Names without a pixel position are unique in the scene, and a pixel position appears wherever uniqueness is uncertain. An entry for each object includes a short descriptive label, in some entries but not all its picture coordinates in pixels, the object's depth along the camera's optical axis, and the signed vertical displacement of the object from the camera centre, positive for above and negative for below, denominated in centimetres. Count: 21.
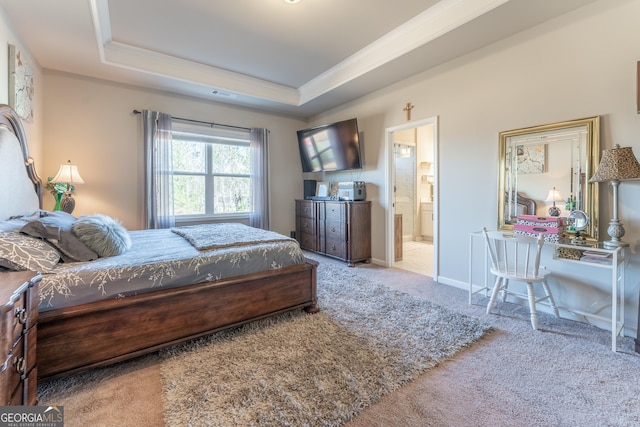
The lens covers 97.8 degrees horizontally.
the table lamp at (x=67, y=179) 314 +34
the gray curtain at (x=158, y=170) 388 +55
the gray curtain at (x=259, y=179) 482 +52
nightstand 102 -52
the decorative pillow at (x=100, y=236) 191 -19
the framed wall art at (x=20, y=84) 231 +113
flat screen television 419 +100
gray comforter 155 -39
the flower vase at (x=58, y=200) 322 +10
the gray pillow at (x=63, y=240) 173 -20
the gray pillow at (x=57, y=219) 185 -7
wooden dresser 413 -32
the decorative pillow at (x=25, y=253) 146 -24
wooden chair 225 -53
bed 153 -54
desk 190 -41
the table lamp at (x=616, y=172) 194 +25
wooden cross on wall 366 +132
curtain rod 388 +136
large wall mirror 227 +34
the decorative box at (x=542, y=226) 231 -16
